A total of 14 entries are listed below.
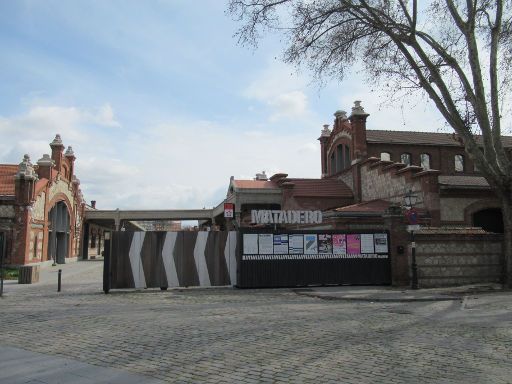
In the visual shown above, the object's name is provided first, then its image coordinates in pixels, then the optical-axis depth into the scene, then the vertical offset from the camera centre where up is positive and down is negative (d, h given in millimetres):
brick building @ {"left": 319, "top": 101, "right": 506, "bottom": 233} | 26062 +5101
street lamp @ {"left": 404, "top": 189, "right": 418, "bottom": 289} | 18828 +100
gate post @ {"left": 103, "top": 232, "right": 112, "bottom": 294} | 18500 -505
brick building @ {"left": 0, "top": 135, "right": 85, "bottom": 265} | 35062 +3615
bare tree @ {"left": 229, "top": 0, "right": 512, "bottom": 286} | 18828 +7181
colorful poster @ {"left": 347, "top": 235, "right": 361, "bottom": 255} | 20469 +291
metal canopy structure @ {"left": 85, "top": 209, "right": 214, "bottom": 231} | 56625 +4414
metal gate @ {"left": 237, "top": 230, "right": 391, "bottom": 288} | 19891 -294
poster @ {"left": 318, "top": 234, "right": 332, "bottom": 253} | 20359 +339
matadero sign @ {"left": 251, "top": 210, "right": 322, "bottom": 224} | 23344 +1702
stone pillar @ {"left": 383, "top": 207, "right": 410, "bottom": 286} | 20062 -95
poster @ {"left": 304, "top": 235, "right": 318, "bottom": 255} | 20219 +300
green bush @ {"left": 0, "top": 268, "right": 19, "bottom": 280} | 26308 -1147
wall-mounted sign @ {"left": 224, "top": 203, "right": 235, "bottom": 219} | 24498 +2038
